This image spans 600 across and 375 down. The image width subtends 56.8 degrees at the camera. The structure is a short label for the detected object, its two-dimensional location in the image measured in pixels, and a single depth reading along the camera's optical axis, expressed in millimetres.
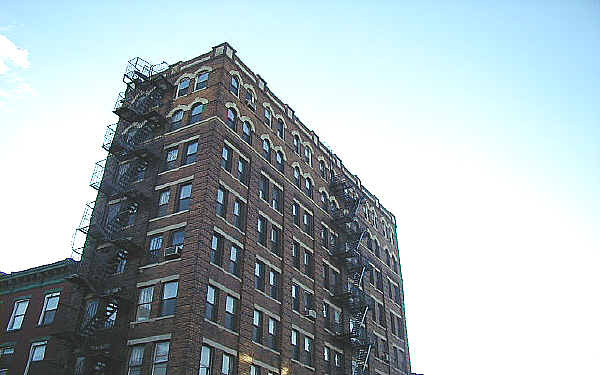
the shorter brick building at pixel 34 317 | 35406
